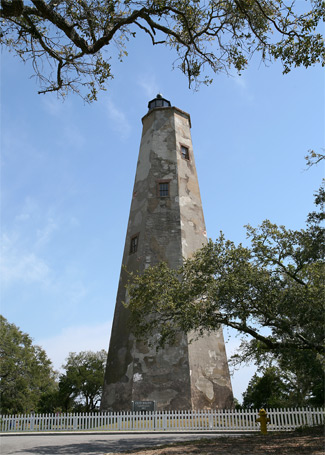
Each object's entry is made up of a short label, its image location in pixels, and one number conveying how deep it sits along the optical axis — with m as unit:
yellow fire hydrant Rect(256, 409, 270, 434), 13.48
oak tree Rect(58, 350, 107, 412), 41.22
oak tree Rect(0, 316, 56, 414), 32.53
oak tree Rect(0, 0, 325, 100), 8.77
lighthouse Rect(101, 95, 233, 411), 18.66
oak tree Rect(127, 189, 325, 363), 12.88
